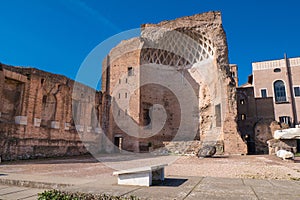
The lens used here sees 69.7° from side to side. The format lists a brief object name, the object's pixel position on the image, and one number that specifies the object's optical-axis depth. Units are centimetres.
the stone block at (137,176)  314
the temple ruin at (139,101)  1221
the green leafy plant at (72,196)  234
